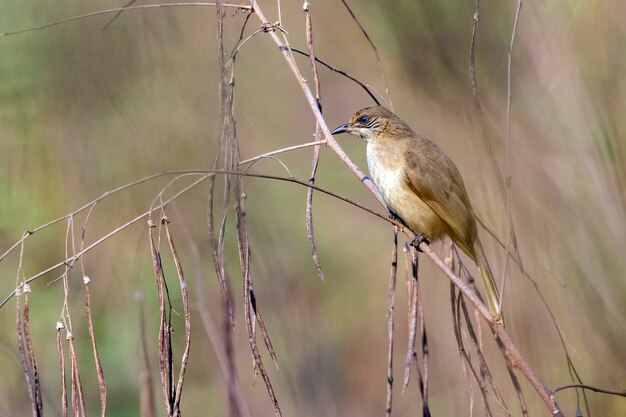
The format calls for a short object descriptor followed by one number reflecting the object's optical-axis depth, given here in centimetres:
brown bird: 779
